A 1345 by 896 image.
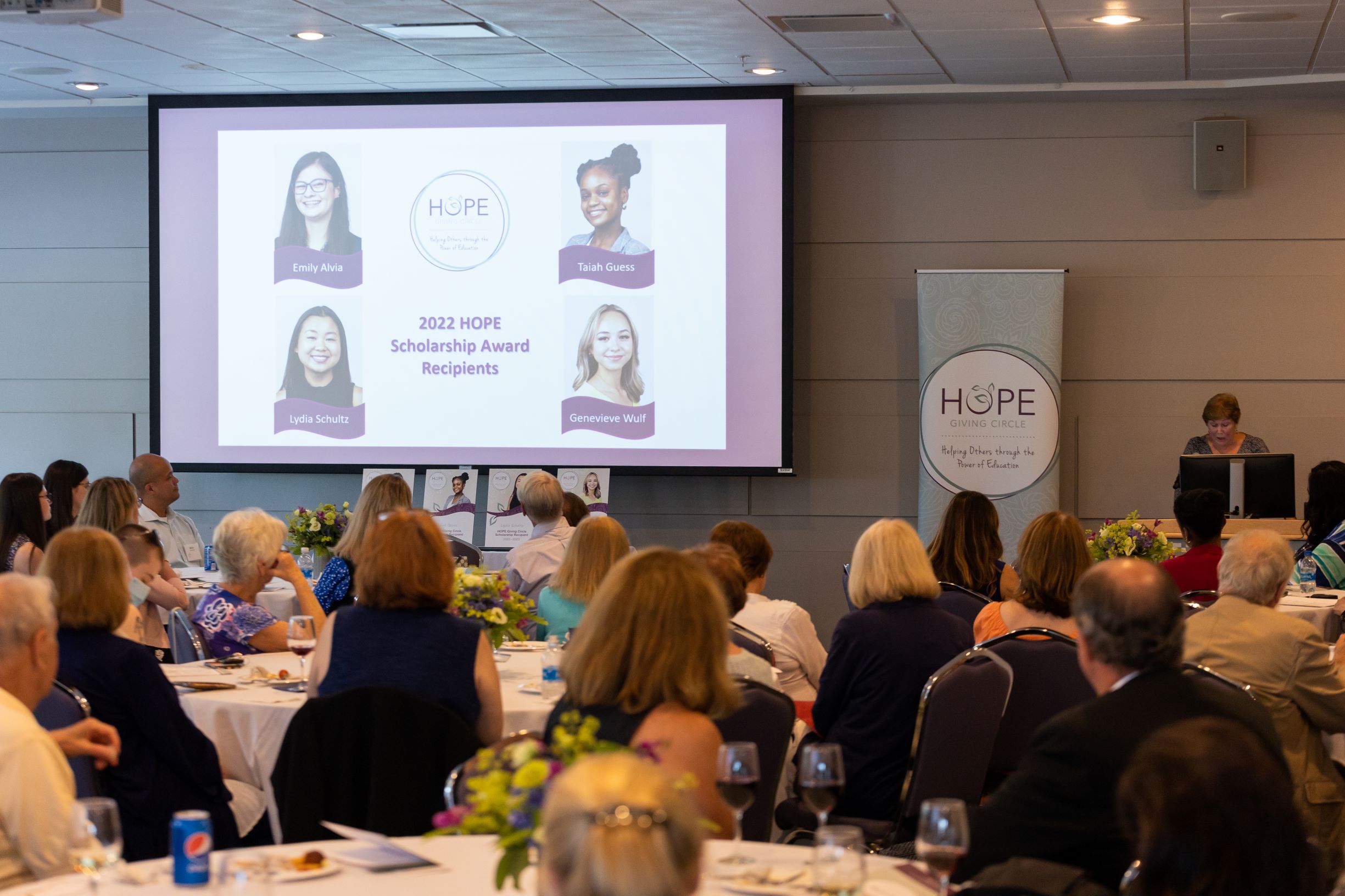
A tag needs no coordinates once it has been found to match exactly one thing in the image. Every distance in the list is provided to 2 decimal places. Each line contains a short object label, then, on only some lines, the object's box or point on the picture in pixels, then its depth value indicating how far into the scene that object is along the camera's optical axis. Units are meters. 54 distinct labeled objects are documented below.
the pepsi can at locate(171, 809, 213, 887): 4.28
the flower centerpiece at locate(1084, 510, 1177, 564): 11.84
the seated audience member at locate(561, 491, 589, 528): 14.58
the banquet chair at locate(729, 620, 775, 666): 7.90
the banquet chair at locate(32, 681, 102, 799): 6.29
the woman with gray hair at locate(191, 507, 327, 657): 9.46
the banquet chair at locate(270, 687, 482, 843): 6.02
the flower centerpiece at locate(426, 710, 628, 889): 3.51
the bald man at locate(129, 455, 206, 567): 15.11
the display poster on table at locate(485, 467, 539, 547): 17.62
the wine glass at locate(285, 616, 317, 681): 8.06
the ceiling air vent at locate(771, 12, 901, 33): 13.89
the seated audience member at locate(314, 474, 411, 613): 11.21
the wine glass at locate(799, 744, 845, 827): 5.00
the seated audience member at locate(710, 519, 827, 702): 8.93
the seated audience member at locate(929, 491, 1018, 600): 11.24
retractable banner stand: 16.78
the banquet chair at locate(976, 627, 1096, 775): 7.82
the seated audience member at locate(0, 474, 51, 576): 12.18
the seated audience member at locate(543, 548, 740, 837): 4.83
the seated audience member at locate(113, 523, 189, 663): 10.63
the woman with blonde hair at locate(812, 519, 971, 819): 7.65
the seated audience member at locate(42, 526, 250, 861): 6.68
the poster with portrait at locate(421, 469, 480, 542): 17.73
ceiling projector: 10.11
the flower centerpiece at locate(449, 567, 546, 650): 8.62
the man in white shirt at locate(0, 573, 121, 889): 4.73
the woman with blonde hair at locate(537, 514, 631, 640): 9.46
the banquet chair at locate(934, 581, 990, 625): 10.61
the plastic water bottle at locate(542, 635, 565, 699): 8.11
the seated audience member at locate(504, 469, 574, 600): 12.72
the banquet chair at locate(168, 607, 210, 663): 9.72
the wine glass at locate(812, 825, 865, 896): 4.03
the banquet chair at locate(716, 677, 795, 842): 6.23
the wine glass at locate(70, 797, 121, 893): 4.02
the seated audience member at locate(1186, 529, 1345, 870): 7.73
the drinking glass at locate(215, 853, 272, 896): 4.00
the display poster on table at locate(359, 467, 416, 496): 17.80
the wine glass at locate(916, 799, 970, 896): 4.06
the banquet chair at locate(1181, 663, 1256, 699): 6.41
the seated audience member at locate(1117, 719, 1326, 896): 2.91
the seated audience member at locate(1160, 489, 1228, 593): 11.34
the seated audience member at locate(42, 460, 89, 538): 13.78
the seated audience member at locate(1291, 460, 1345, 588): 12.49
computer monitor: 13.43
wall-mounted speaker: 16.62
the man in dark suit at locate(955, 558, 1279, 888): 4.45
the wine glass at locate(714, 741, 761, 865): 4.66
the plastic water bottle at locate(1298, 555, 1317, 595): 12.66
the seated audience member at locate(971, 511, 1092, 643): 8.60
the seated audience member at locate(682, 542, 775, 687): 7.56
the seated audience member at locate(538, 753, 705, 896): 2.51
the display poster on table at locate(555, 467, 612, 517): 17.30
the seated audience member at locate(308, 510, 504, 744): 6.71
